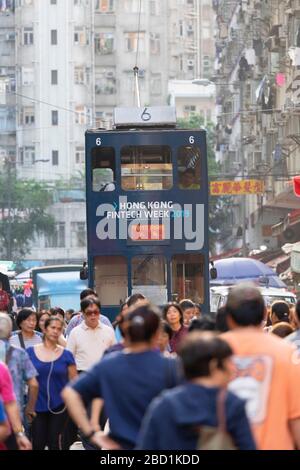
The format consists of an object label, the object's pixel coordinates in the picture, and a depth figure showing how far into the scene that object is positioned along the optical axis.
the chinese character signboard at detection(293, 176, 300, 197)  32.66
